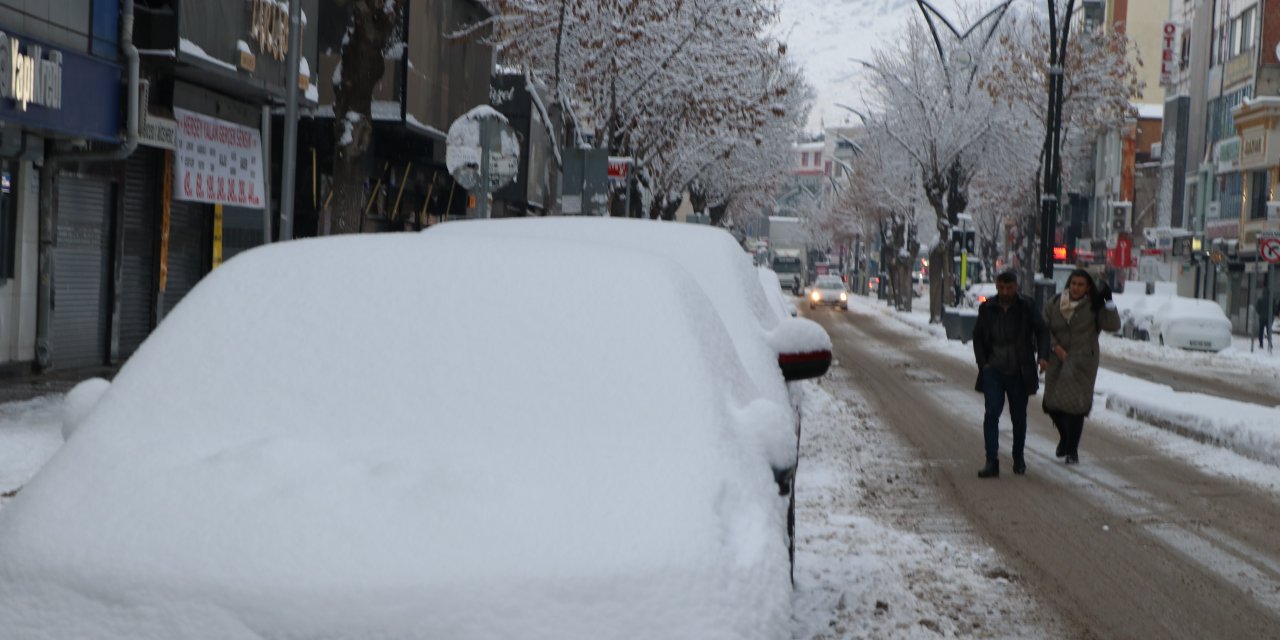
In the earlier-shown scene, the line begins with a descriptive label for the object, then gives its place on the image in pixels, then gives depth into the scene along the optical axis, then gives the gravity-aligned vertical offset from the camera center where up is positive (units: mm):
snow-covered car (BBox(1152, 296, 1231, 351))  39281 -1380
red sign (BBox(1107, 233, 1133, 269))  68562 +520
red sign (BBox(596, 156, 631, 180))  35375 +1670
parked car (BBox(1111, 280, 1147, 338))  46203 -1075
